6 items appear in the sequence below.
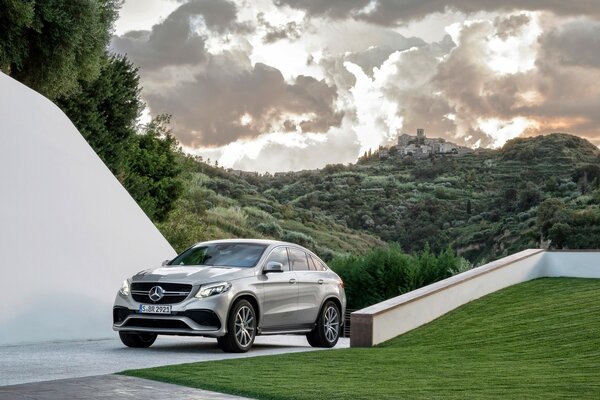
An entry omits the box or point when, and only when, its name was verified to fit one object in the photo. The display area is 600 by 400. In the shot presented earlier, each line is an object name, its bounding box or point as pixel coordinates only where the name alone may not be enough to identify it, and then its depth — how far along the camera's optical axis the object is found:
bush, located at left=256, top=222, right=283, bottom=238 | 62.94
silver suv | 14.31
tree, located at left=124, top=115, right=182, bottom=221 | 39.72
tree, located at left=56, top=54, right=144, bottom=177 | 31.10
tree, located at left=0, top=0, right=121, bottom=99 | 26.20
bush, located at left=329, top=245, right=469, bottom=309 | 23.44
